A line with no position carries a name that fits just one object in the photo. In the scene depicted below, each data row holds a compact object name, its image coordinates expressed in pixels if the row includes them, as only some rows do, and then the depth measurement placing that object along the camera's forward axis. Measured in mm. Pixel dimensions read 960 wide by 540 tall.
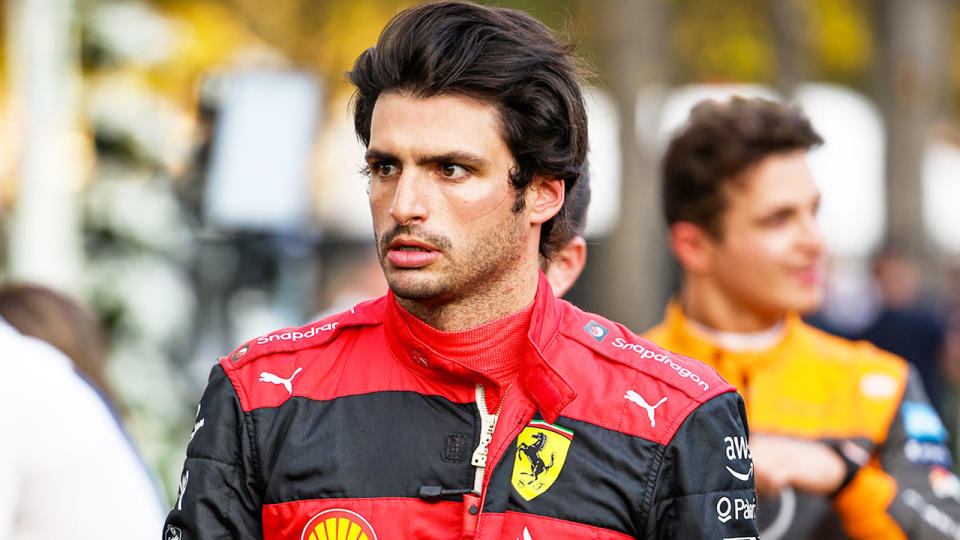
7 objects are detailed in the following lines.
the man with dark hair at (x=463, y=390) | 6004
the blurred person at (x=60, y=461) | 7453
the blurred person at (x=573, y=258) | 7749
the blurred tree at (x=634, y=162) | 31937
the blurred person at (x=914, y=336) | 24062
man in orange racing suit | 8836
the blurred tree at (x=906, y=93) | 37625
